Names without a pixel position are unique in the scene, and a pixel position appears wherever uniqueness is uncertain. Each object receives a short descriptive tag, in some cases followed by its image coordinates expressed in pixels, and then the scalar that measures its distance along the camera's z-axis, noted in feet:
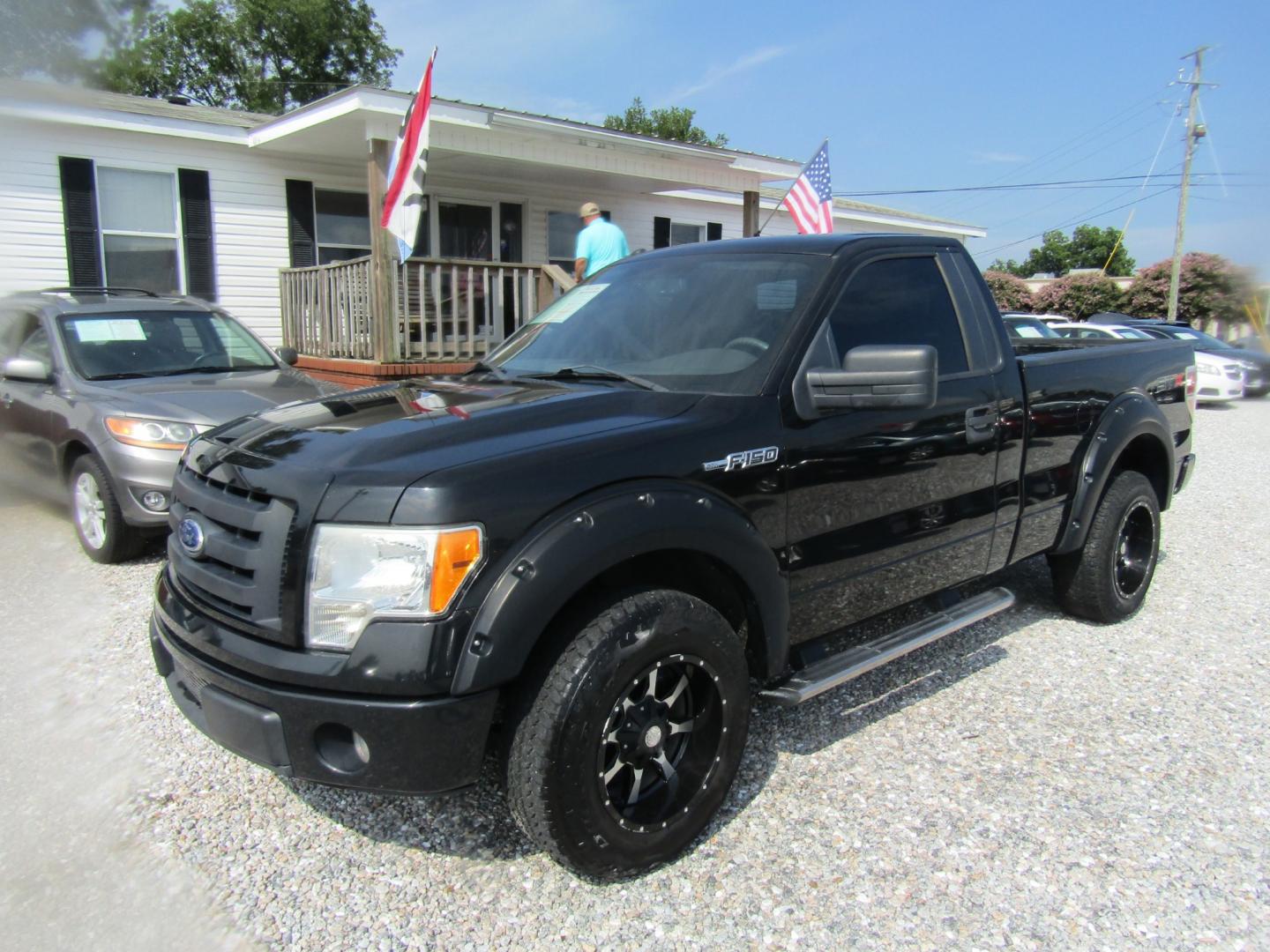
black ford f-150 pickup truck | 7.25
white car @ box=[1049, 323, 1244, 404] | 55.01
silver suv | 17.12
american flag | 37.91
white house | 33.45
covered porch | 32.86
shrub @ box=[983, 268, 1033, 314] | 104.03
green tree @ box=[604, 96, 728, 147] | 167.32
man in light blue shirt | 27.91
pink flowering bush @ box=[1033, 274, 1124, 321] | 98.84
